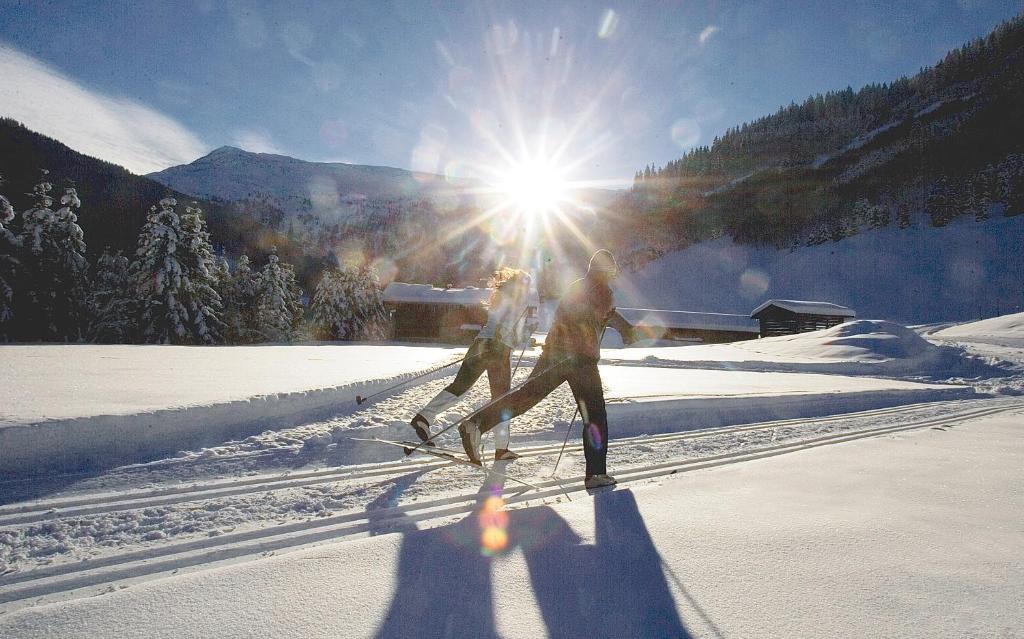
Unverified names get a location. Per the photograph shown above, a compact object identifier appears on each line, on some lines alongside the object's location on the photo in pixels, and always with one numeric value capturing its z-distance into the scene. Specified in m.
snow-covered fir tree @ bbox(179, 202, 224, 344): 23.80
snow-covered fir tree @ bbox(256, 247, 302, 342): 31.75
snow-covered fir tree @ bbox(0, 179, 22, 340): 21.00
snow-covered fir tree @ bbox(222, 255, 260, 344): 30.62
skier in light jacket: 4.57
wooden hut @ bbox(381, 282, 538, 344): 36.53
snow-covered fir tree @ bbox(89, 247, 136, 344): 23.58
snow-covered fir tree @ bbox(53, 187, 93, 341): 23.17
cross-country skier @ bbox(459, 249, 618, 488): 3.69
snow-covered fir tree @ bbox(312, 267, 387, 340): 35.84
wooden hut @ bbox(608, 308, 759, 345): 42.41
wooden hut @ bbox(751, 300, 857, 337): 37.53
